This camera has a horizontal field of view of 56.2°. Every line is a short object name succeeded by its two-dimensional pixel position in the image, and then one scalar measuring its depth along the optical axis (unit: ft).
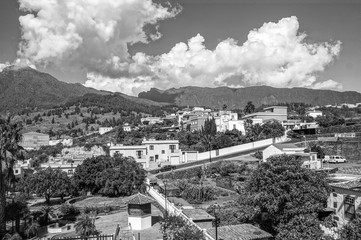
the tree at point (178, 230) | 53.72
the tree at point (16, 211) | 79.87
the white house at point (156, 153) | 204.85
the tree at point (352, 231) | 46.14
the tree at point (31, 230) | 79.30
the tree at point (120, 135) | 325.58
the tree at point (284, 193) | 66.33
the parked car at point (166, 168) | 185.06
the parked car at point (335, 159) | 167.43
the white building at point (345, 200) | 62.39
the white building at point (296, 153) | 148.35
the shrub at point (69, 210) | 107.34
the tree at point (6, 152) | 74.13
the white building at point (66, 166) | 207.68
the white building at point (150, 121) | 474.66
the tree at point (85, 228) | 69.82
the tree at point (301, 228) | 60.64
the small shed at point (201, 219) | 67.51
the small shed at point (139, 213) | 79.36
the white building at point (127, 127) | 431.76
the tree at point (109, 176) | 135.85
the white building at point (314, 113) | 373.71
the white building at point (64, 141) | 447.42
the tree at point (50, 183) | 133.90
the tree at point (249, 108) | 386.85
